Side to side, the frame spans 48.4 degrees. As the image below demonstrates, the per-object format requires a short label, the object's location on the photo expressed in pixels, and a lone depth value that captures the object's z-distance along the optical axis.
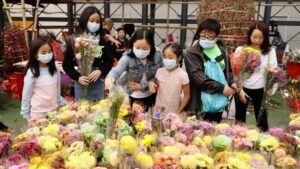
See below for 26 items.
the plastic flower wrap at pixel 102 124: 1.76
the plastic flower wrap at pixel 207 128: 1.97
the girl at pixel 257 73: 3.13
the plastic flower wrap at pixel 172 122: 1.96
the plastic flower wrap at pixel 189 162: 1.46
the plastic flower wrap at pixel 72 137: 1.68
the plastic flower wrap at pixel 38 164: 1.44
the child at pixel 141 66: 2.69
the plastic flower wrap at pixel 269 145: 1.75
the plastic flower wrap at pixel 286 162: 1.62
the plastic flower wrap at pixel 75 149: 1.53
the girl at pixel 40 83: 2.78
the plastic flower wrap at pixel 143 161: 1.42
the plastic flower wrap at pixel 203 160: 1.47
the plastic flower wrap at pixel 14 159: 1.53
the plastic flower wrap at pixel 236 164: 1.44
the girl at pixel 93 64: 2.83
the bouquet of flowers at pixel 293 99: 3.54
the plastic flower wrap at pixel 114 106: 1.55
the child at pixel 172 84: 2.78
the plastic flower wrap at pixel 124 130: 1.69
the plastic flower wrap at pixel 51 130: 1.83
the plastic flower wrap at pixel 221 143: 1.70
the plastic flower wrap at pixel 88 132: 1.63
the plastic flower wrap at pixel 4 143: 1.68
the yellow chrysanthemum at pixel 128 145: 1.33
